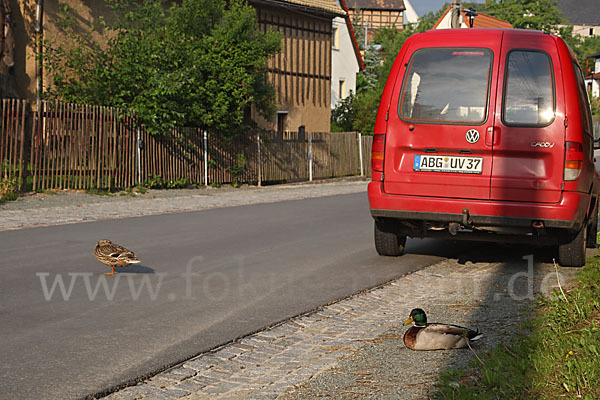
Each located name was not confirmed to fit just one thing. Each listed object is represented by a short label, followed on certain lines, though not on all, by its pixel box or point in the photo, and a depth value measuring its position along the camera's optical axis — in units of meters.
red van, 14.63
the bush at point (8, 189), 30.25
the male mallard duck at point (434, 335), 9.67
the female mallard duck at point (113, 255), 14.94
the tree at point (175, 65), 38.20
